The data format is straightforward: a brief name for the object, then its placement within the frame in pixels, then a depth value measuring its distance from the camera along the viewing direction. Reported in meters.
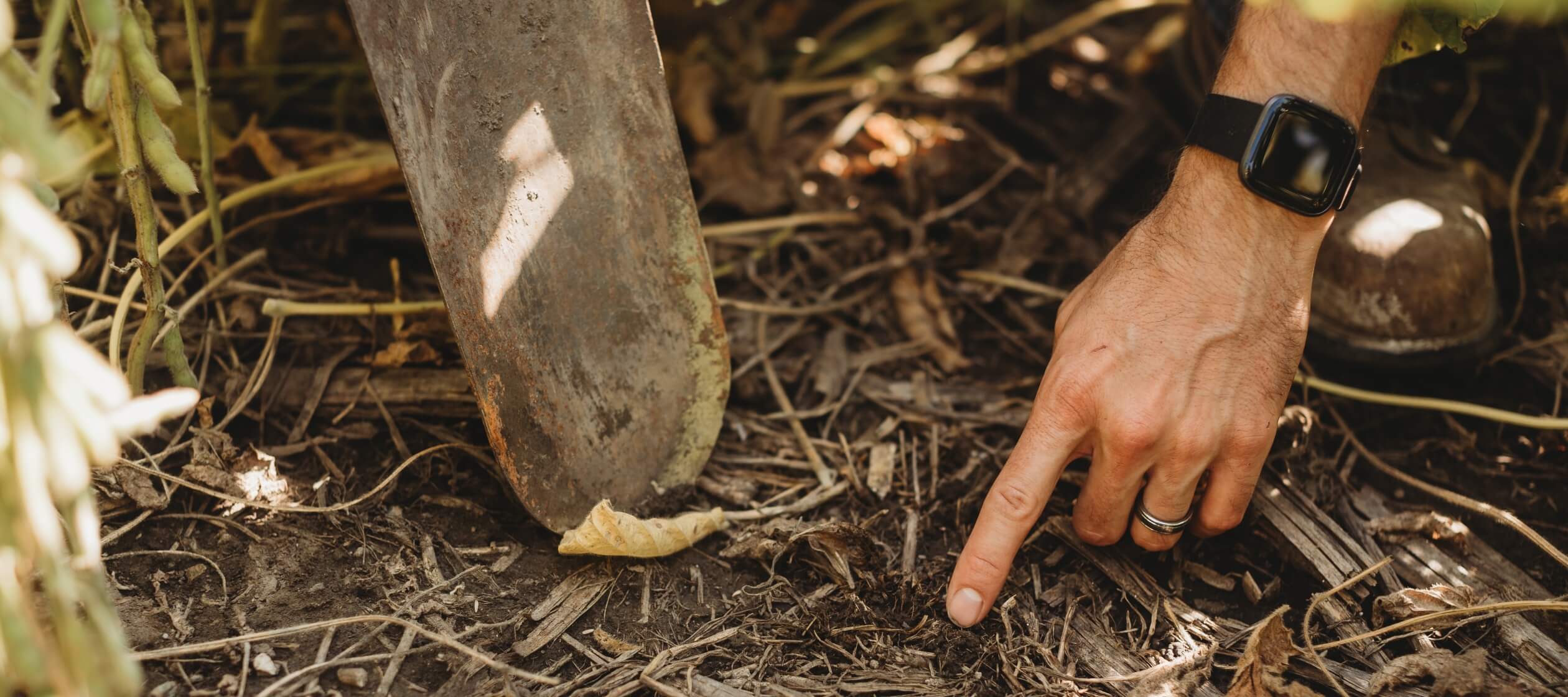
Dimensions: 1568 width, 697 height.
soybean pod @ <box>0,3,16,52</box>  0.72
